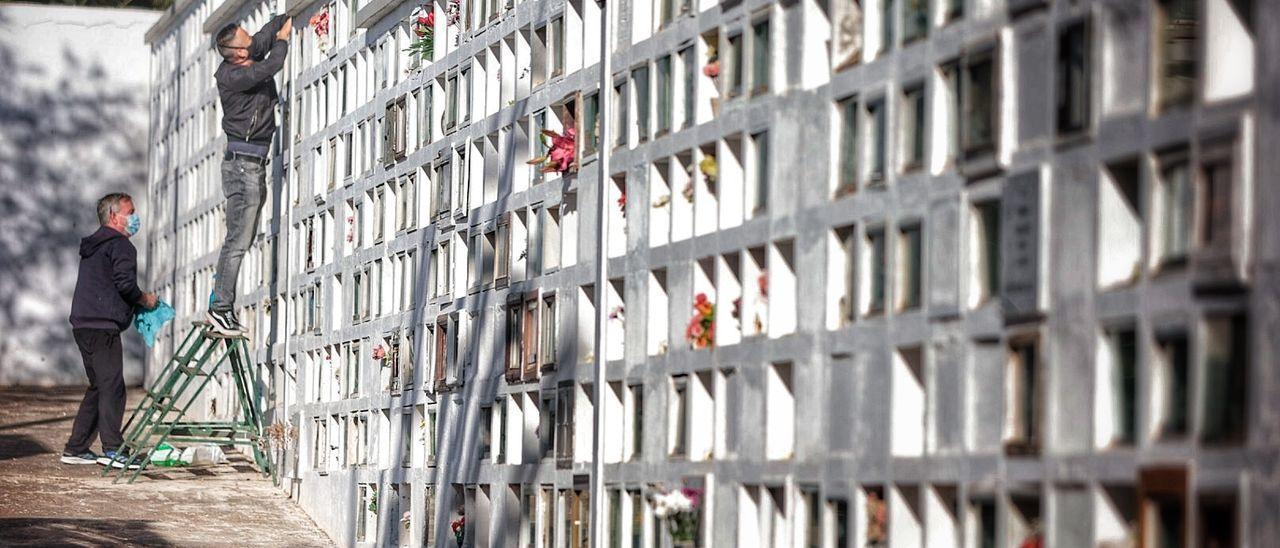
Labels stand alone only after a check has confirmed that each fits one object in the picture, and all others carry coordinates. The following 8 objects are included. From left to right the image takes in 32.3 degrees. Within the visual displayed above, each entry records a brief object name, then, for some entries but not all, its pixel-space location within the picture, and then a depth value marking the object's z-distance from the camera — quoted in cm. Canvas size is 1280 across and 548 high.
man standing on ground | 1585
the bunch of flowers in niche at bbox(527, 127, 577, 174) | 1105
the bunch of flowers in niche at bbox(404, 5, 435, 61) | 1355
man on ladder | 1650
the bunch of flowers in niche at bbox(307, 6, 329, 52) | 1589
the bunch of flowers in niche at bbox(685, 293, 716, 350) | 936
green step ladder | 1574
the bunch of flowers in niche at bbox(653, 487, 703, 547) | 912
